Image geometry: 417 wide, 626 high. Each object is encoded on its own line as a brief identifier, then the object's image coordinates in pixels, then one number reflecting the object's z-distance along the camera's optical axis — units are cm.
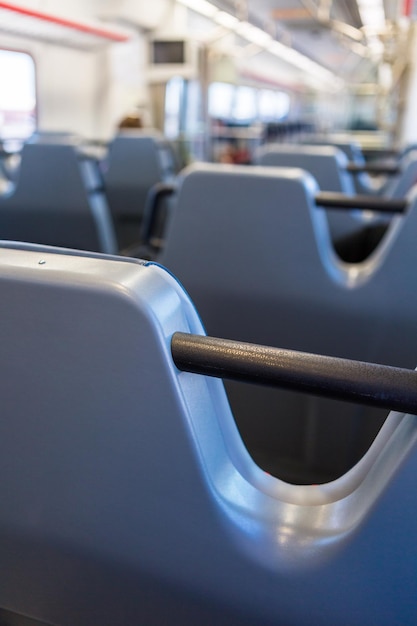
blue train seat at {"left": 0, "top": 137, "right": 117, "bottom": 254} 253
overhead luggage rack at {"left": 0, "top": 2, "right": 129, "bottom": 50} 201
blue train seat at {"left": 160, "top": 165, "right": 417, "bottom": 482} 138
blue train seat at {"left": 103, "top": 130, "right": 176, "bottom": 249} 354
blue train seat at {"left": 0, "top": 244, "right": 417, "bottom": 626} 59
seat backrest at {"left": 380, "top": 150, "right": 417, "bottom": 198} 239
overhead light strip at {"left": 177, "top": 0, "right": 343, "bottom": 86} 386
